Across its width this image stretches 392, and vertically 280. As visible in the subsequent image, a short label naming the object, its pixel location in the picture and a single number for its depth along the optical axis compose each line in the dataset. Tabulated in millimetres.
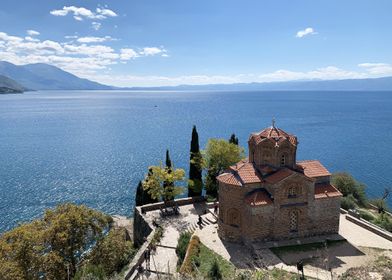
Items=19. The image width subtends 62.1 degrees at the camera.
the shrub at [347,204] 41125
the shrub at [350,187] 48694
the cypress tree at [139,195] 42781
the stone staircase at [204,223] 35009
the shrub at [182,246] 28547
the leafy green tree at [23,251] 21469
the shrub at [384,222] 36281
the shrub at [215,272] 22595
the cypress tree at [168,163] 42844
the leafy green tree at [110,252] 25828
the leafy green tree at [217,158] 43281
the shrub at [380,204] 46744
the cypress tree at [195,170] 43625
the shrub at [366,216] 37812
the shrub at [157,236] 31286
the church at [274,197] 29703
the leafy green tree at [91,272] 20892
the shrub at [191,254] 24950
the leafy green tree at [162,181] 39531
